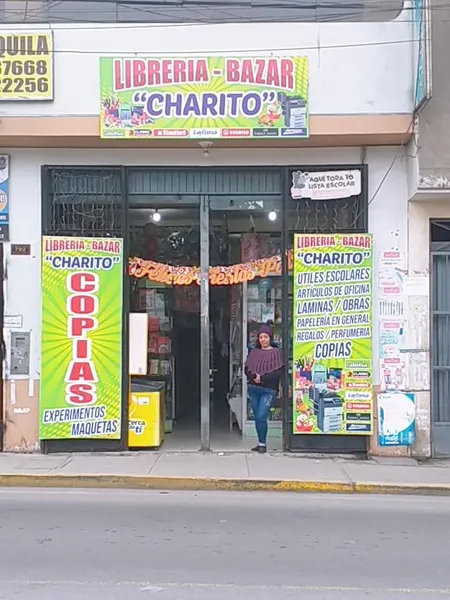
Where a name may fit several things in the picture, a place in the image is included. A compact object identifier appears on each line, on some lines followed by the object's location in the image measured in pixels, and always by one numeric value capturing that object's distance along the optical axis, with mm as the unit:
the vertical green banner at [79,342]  10789
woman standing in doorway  10828
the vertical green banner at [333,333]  10812
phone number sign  10422
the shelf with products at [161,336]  12102
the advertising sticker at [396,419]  10758
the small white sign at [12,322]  10977
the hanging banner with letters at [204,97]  10328
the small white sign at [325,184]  10836
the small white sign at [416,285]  10828
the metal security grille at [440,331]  11008
